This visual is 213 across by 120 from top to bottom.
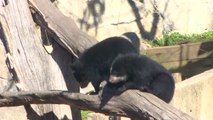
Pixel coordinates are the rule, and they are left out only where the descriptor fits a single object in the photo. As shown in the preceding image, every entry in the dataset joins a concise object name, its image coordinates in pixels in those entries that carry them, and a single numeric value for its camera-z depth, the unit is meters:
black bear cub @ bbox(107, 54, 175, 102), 7.68
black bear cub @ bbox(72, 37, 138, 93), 9.57
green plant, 20.58
